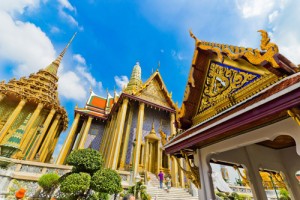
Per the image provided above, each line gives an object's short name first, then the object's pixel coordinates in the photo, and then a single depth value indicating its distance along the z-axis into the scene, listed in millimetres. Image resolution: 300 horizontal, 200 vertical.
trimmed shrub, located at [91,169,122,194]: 5887
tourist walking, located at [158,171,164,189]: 9111
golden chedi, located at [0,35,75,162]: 13305
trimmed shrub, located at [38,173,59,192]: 6473
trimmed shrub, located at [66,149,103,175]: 6312
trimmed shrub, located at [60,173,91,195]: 5527
